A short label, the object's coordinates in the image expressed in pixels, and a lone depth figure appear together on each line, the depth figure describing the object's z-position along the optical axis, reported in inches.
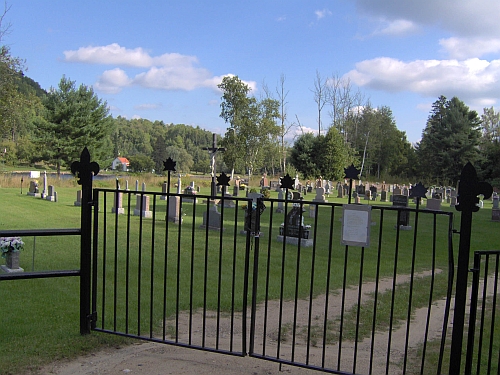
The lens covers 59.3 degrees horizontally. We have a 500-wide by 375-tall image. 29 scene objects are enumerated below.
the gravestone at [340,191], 1427.2
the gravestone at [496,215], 893.2
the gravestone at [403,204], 684.7
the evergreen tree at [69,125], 1620.3
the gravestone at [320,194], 1016.9
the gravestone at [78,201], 796.3
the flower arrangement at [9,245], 303.1
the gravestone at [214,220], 558.9
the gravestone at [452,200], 1214.3
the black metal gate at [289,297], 184.2
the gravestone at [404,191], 1430.9
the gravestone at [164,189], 957.6
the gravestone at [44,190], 918.6
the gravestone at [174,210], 629.9
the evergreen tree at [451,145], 2102.6
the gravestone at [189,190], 935.2
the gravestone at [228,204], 881.8
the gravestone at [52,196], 875.4
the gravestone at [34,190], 976.4
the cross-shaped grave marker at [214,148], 945.5
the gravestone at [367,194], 1246.9
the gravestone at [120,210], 708.4
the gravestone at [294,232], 483.7
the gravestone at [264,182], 1574.8
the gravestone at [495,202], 1011.7
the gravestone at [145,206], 661.3
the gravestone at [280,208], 835.6
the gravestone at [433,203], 824.2
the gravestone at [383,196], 1358.0
